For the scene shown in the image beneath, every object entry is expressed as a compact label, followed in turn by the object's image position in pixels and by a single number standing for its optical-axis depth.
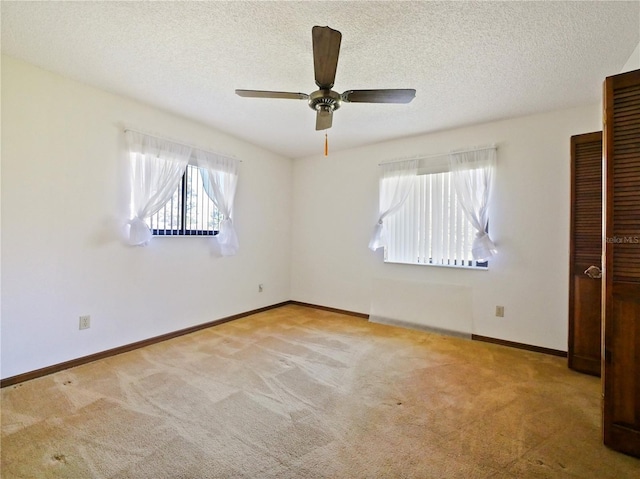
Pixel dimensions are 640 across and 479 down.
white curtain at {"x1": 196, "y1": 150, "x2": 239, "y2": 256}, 3.74
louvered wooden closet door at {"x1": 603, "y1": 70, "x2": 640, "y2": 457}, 1.60
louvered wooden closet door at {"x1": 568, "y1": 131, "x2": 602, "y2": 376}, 2.55
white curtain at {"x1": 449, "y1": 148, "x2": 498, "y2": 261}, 3.38
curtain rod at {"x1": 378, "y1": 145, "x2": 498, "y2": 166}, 3.41
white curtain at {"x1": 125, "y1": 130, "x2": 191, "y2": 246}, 2.99
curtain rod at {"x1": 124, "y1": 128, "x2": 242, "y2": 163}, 3.00
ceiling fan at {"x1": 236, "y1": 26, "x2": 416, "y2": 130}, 1.68
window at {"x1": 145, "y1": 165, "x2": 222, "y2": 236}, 3.32
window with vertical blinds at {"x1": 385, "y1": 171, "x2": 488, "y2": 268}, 3.62
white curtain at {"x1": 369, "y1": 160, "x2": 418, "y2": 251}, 3.95
